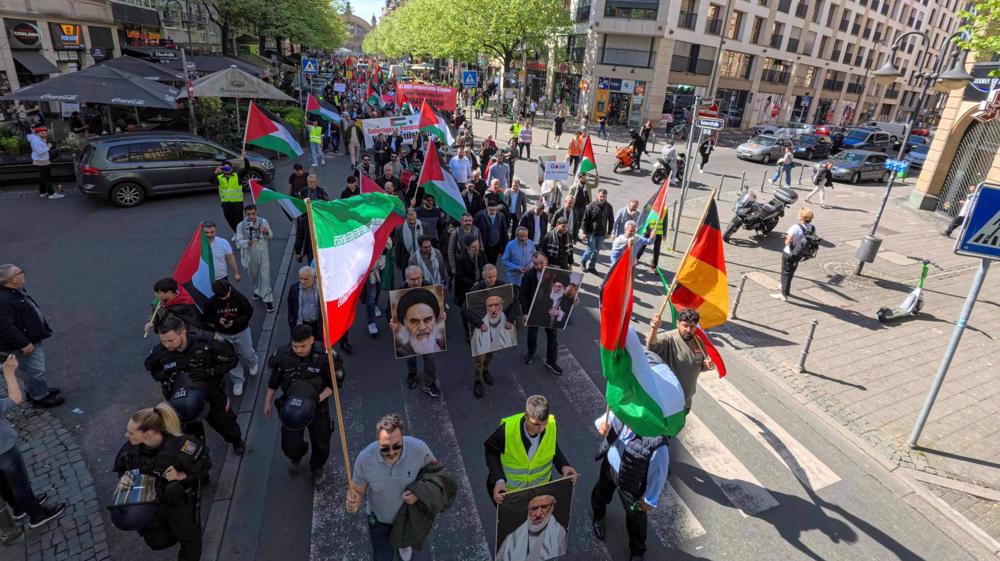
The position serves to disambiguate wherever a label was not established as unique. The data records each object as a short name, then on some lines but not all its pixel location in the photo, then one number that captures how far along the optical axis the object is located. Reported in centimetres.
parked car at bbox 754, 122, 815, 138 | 3353
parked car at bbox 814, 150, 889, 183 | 2419
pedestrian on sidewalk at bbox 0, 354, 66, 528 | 425
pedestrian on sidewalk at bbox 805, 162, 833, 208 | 1909
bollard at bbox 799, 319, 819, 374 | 774
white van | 3879
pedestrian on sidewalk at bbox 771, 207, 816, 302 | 1001
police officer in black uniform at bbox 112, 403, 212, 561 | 377
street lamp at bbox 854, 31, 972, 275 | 988
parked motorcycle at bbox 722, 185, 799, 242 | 1412
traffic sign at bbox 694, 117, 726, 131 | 1157
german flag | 570
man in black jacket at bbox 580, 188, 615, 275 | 1098
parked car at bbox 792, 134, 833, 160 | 3019
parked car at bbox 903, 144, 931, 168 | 2880
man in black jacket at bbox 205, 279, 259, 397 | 623
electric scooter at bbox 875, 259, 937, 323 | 1005
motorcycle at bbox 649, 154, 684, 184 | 2086
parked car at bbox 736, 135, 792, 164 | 2764
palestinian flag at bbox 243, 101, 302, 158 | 1073
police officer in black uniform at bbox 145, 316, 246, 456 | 495
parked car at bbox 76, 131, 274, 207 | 1344
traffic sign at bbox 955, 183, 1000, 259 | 539
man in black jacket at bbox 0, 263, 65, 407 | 554
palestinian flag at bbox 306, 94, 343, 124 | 1748
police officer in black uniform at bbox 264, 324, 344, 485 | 498
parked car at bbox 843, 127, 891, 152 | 3175
